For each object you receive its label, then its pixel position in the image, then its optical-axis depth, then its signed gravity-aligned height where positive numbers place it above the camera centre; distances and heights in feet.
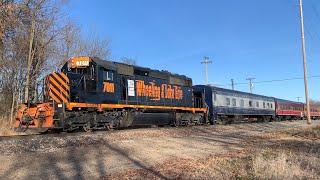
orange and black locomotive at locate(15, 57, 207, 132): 33.59 +0.94
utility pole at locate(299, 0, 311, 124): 71.77 +9.20
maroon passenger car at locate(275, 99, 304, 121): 105.35 -4.73
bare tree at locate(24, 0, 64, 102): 54.89 +17.23
